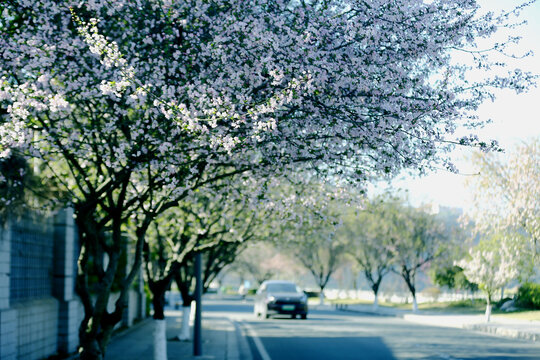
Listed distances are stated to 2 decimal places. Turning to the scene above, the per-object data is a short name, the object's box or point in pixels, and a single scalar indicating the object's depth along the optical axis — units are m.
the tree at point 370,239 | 51.53
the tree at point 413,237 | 49.38
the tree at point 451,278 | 53.34
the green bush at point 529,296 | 39.58
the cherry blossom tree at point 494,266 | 35.28
